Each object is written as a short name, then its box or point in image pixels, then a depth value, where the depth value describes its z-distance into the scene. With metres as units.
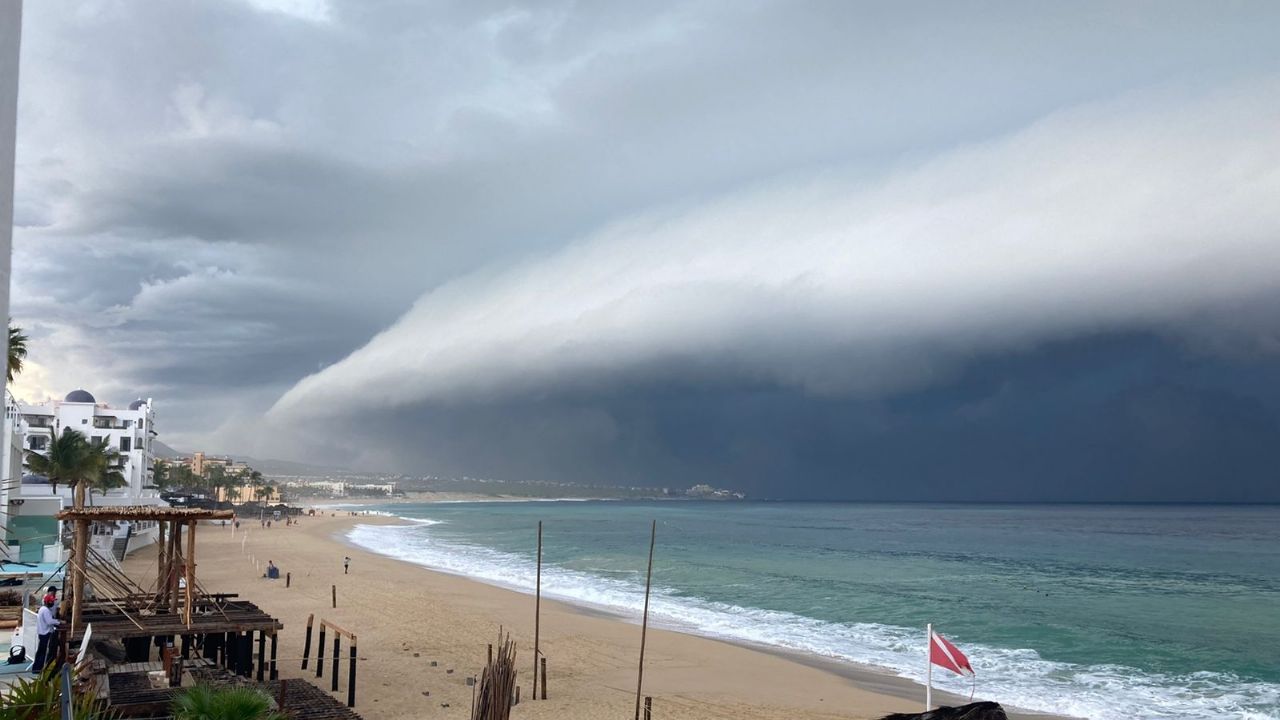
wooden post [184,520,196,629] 19.58
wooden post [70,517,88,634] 18.89
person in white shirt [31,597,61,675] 16.53
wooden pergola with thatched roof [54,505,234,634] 18.48
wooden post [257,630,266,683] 20.20
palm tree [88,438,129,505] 53.27
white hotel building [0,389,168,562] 42.41
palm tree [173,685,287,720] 10.84
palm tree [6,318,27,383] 37.84
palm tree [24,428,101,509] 51.16
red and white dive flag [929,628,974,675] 13.66
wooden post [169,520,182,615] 20.40
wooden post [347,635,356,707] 18.78
